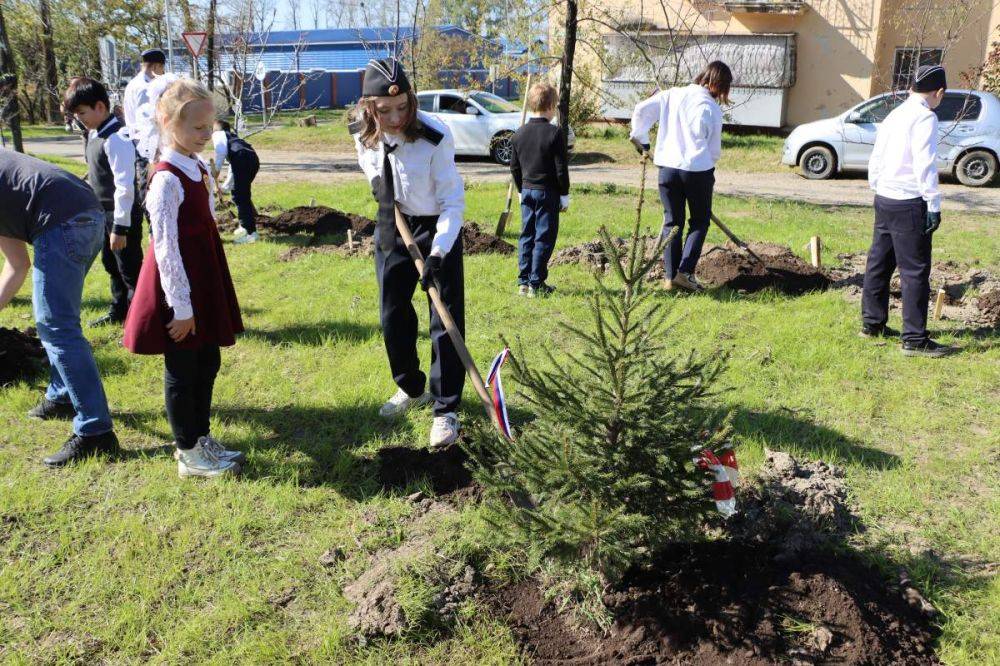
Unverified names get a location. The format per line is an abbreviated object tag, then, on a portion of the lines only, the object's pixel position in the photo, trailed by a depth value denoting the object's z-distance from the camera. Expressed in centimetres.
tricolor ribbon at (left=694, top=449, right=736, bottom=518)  274
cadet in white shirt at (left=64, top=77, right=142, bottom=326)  534
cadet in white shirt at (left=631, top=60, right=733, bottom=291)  655
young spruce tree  261
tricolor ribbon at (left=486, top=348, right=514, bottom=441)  301
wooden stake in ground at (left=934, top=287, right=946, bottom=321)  625
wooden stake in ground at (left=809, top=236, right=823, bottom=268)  786
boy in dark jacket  678
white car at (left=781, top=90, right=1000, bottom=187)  1420
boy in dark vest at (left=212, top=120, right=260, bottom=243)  926
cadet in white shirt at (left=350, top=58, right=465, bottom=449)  380
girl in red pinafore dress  343
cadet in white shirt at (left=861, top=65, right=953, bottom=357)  528
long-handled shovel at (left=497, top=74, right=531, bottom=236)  931
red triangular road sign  1328
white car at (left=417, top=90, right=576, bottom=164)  1847
